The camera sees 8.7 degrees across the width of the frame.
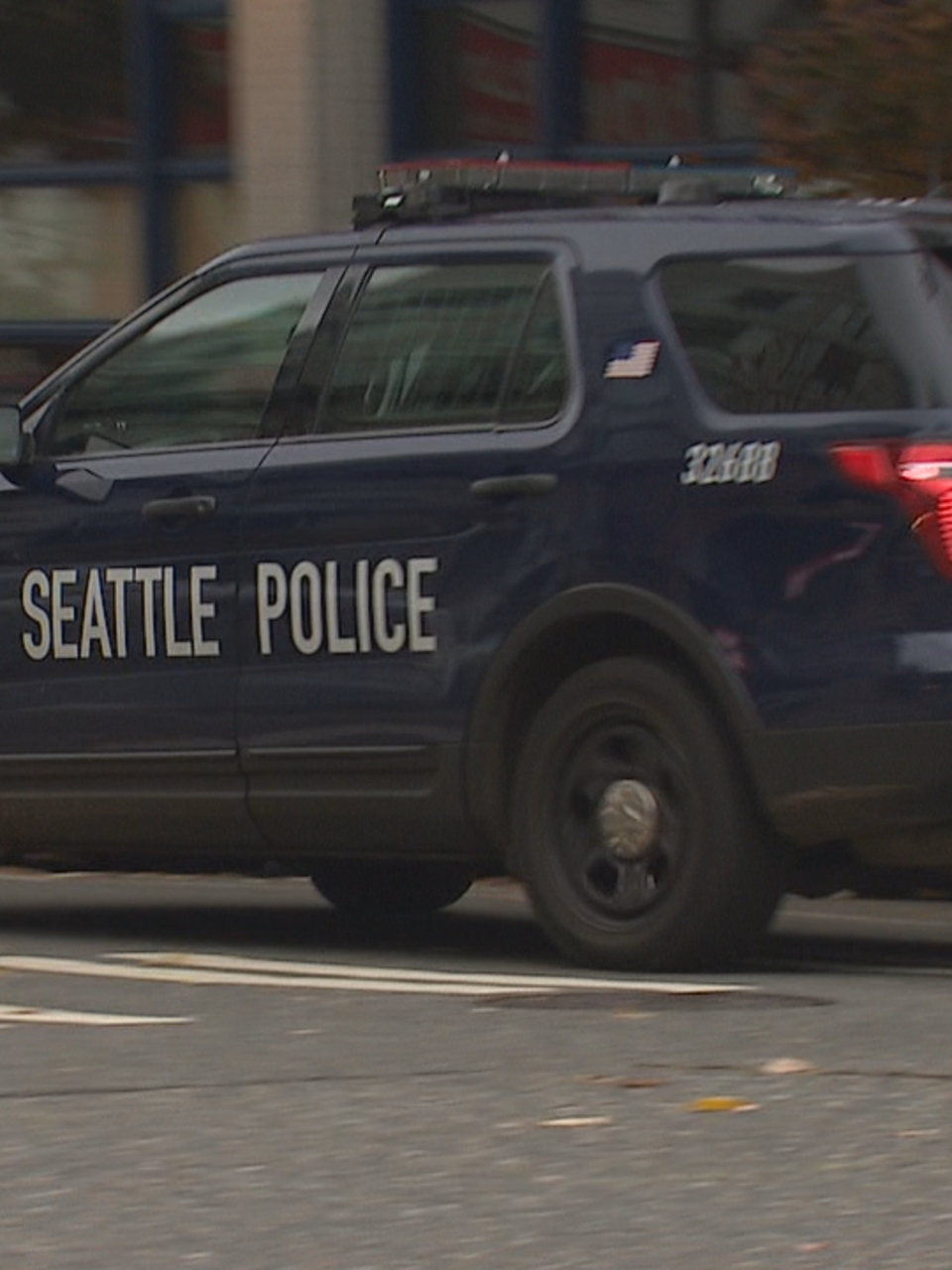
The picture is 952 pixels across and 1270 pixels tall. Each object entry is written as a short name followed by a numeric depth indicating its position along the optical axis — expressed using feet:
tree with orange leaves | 64.11
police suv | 46.48
